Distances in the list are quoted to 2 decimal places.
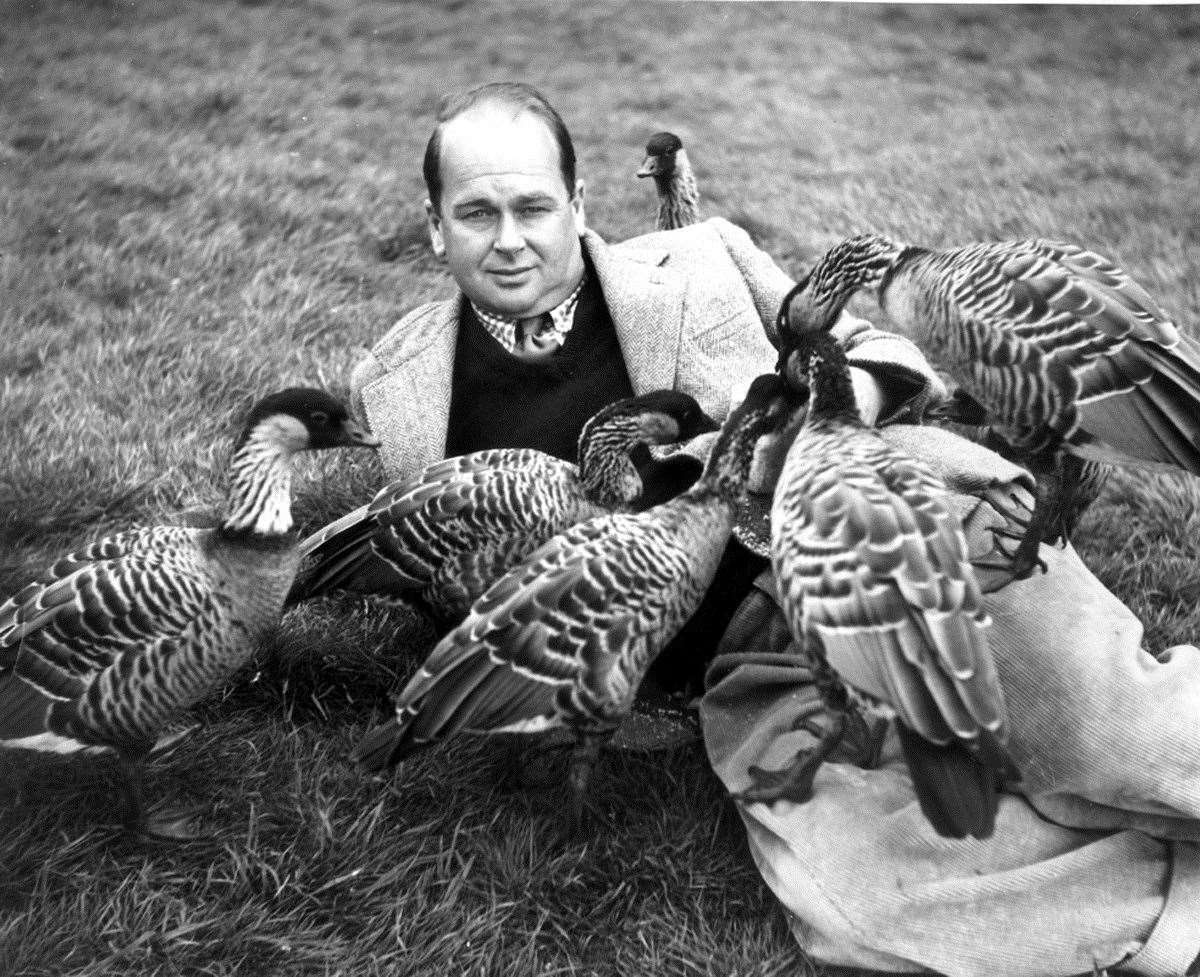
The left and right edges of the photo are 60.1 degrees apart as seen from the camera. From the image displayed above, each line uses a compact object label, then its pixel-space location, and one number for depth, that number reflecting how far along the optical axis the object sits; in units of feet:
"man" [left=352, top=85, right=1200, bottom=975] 7.11
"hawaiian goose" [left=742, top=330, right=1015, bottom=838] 5.96
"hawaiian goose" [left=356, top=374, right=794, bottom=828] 7.29
